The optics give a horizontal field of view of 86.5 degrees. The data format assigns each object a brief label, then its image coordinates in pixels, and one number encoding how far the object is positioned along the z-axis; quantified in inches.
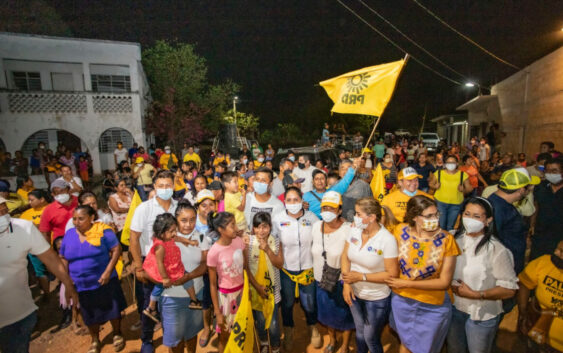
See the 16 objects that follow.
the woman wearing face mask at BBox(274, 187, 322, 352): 142.9
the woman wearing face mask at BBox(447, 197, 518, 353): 103.5
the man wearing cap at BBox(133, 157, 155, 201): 323.0
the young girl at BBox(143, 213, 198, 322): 122.2
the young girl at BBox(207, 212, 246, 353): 123.7
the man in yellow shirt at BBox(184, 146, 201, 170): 429.1
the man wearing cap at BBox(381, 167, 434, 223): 173.8
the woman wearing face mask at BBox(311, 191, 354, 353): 130.0
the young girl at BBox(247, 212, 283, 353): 132.1
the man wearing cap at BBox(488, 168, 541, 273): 135.0
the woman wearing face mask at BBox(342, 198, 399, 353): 113.6
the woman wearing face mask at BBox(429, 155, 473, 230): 225.9
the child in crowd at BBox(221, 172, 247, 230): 184.7
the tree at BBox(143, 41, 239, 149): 844.6
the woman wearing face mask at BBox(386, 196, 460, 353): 106.0
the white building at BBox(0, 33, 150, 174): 660.7
